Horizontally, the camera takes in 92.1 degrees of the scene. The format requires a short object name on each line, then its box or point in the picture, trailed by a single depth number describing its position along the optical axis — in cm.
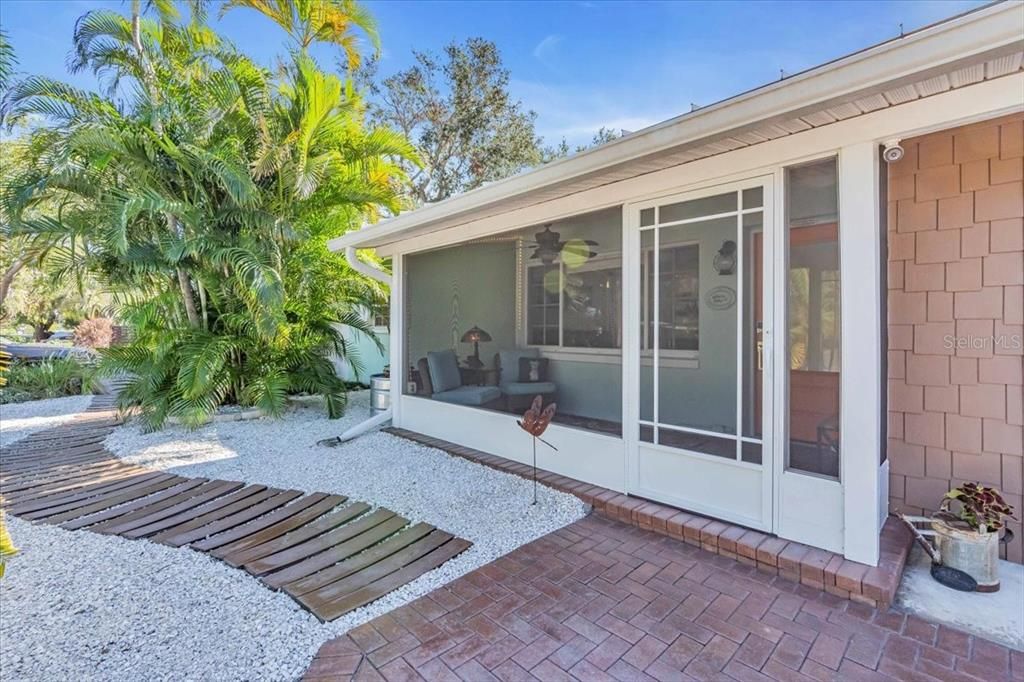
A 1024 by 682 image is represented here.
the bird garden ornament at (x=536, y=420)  428
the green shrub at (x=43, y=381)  1044
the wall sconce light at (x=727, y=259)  340
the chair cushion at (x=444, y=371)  611
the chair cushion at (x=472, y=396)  564
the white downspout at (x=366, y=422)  645
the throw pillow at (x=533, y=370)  534
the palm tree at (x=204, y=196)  645
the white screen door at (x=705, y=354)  332
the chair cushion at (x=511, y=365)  553
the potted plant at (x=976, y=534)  285
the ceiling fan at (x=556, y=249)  465
